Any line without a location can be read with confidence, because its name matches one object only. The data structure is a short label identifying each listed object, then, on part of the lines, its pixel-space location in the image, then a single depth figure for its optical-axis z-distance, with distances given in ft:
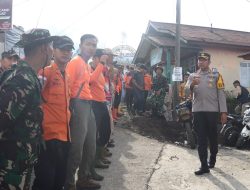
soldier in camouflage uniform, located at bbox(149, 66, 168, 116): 43.73
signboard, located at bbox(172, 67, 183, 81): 40.78
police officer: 22.26
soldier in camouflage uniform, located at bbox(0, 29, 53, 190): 9.48
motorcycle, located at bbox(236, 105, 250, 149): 31.22
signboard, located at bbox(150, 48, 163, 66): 61.23
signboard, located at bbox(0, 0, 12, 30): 39.04
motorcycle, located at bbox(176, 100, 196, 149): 30.66
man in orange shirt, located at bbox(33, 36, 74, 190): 12.21
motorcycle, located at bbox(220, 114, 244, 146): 32.94
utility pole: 41.78
